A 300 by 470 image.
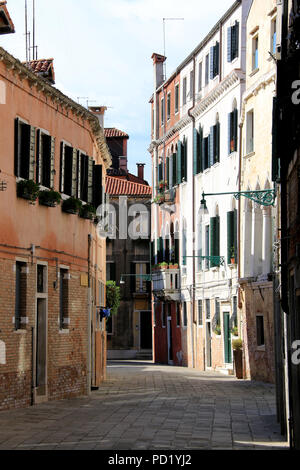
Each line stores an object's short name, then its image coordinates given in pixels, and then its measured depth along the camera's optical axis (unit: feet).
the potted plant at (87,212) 79.20
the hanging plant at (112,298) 144.25
